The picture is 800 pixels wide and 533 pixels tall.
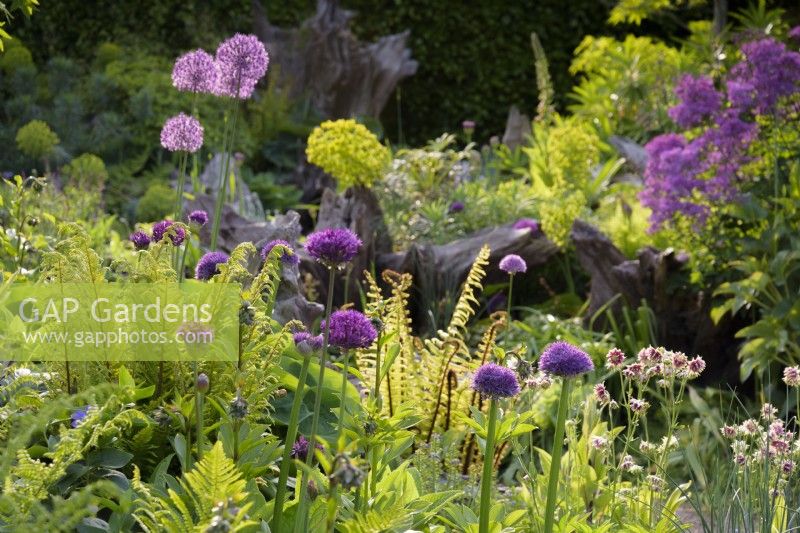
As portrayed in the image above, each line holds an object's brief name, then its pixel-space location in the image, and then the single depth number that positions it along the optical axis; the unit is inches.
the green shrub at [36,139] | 544.7
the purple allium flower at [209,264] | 184.2
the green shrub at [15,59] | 662.5
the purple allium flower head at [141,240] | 207.8
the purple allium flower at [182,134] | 239.6
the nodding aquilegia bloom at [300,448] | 166.9
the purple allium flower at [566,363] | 139.9
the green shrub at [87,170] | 539.9
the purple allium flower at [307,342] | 134.3
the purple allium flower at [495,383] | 141.7
